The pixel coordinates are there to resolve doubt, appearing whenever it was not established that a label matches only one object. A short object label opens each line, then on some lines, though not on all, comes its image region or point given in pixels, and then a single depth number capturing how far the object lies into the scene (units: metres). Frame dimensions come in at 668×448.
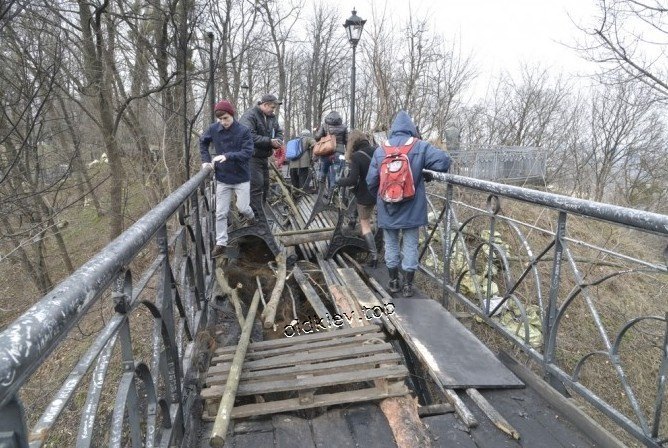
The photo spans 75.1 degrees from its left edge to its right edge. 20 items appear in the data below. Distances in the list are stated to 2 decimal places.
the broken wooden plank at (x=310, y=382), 2.39
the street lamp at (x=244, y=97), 24.04
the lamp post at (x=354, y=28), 10.15
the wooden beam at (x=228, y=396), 2.01
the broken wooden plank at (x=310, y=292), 3.76
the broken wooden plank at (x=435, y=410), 2.34
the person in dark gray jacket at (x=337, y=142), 7.71
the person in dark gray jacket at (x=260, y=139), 5.49
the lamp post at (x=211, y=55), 6.72
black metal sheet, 2.59
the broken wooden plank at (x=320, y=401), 2.28
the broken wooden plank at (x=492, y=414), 2.17
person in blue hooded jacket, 3.81
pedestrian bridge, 1.16
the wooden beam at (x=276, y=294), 3.39
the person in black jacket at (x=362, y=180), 5.01
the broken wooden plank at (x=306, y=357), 2.65
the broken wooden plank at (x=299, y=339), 2.95
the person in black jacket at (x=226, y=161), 4.78
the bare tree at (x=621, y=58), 8.45
